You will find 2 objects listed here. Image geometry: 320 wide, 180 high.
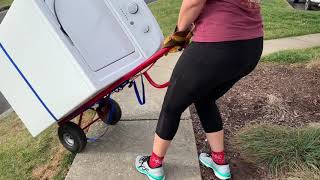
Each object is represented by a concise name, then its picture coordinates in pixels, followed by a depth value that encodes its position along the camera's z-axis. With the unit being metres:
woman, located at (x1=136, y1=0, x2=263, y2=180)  1.52
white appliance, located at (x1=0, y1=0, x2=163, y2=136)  1.73
